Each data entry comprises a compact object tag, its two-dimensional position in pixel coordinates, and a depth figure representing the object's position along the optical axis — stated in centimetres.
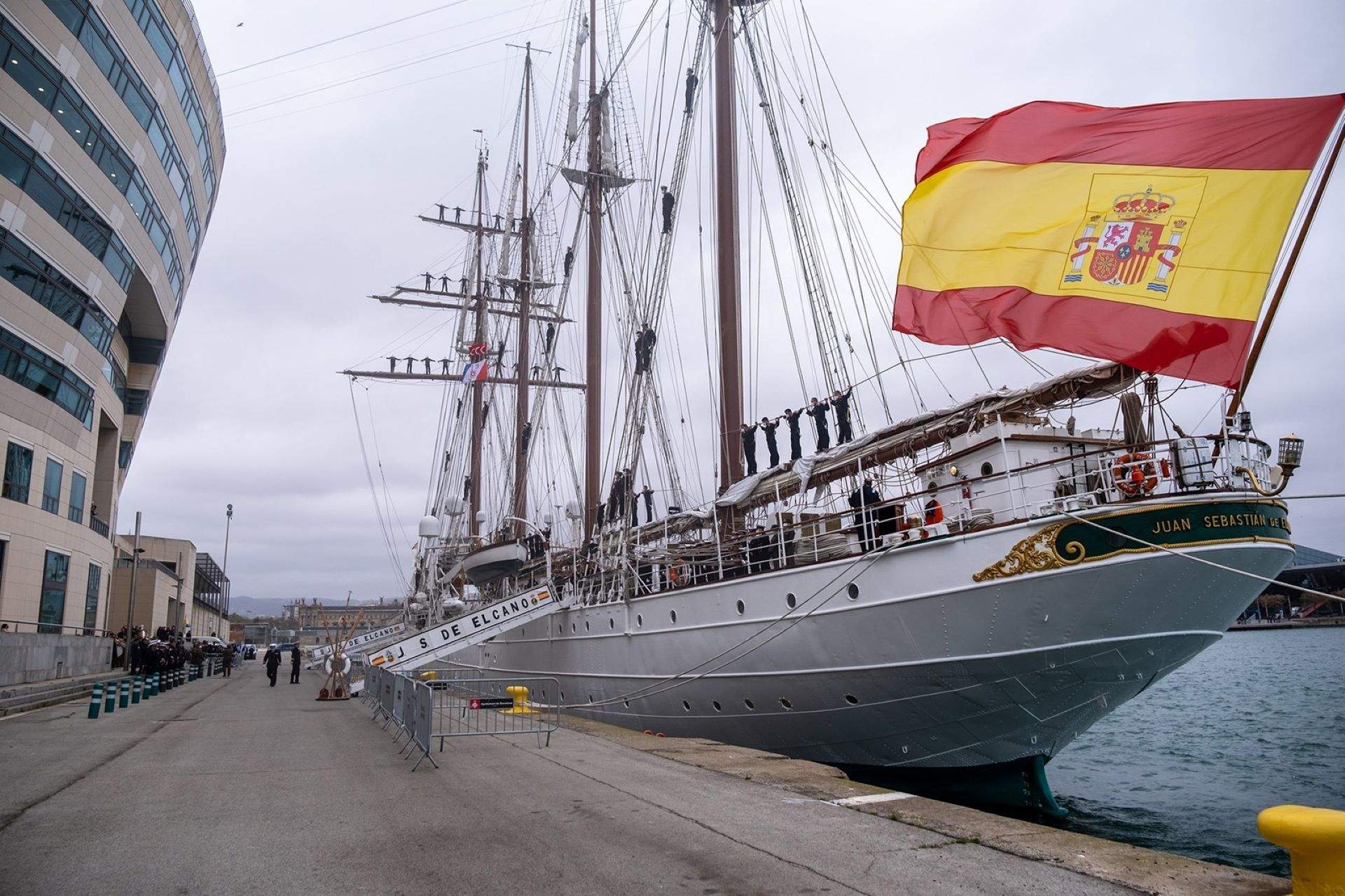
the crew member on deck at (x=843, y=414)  1550
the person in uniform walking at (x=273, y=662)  2805
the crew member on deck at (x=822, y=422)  1598
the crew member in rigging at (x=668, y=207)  2205
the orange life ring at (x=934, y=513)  1142
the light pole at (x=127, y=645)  3063
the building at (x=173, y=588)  4491
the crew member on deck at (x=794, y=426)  1628
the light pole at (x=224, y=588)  6525
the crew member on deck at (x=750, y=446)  1769
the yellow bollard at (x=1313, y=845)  409
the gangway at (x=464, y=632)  1900
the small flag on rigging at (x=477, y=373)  3647
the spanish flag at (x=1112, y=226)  840
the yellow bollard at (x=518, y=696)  1625
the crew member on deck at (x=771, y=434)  1748
